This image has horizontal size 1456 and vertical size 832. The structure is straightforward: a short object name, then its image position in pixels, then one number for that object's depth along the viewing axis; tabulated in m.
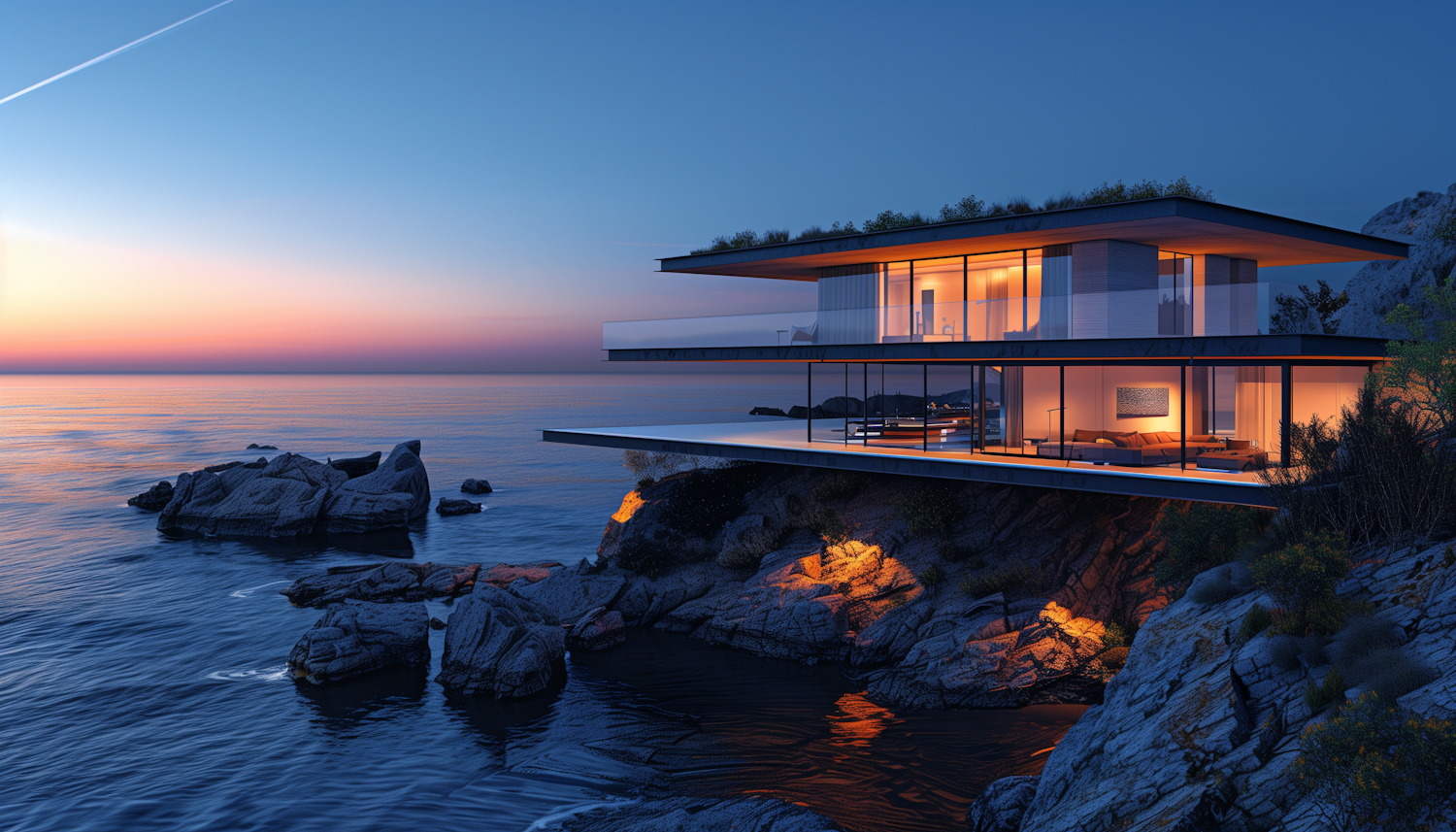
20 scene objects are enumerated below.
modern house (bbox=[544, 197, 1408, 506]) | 19.52
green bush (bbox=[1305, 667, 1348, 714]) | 9.23
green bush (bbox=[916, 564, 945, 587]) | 21.12
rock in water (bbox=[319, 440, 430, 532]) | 41.81
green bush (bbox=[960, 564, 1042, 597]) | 19.94
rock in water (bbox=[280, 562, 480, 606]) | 28.06
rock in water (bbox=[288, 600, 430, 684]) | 20.83
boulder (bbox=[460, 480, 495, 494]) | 55.69
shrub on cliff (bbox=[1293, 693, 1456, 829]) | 7.28
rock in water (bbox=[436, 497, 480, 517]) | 48.03
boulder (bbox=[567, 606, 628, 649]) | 22.56
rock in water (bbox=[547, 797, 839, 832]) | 12.32
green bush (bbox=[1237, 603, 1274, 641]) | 11.07
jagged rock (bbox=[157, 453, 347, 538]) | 40.12
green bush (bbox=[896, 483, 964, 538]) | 22.61
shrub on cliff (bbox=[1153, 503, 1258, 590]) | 16.38
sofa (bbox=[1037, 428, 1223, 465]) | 20.55
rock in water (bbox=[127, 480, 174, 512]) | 48.75
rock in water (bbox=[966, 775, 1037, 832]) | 12.51
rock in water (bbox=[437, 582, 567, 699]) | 19.55
